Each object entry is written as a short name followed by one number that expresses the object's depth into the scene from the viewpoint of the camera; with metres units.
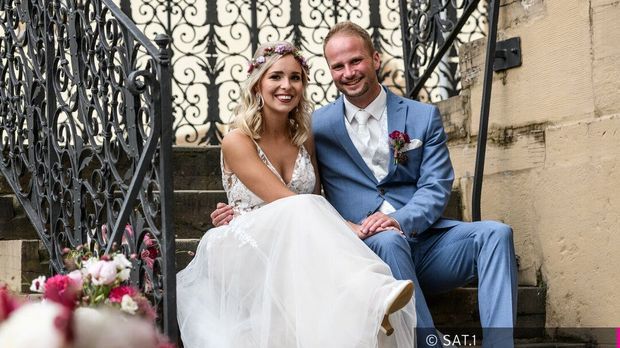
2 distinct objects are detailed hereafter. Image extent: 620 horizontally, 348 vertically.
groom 4.19
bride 3.47
